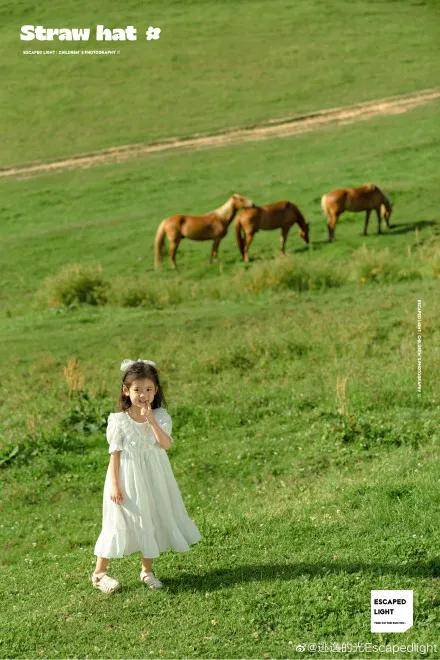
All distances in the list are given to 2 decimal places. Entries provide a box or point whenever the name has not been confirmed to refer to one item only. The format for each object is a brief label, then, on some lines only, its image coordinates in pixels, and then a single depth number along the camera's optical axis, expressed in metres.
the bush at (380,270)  21.11
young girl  7.29
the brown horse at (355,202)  26.45
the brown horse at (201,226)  25.72
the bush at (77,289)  21.14
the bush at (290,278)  20.78
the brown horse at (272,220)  25.62
